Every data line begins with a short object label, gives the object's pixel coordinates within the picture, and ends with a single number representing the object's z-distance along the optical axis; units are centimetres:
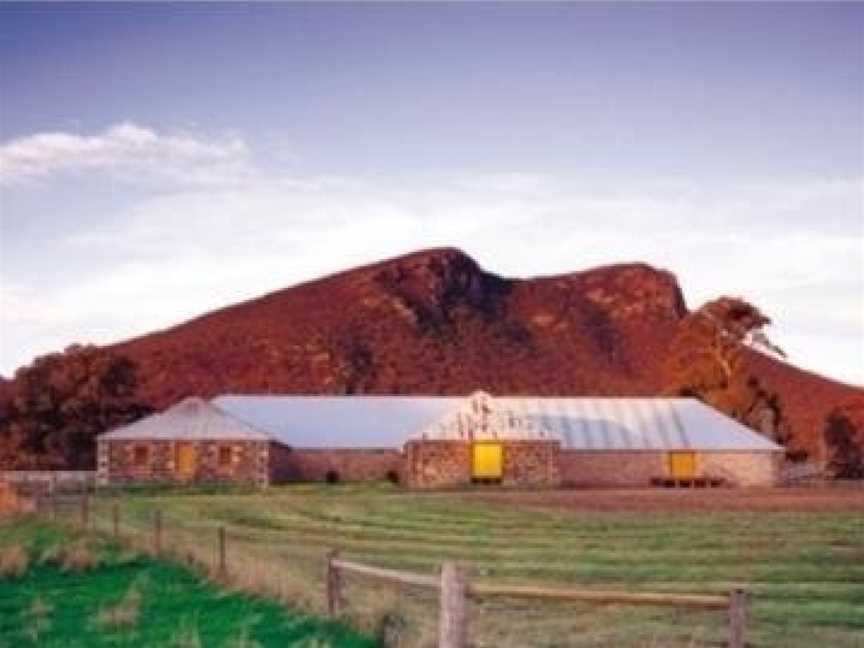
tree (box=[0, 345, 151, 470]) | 7575
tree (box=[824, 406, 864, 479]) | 8200
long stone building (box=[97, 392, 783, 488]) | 6688
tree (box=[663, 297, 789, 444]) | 8844
